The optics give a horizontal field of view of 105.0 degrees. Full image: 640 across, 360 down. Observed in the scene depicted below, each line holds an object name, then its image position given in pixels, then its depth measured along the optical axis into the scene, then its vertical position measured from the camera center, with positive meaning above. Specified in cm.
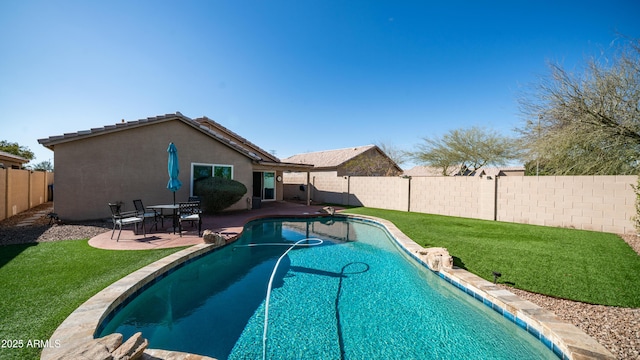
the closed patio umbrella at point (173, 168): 988 +40
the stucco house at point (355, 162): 2712 +215
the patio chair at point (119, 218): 799 -140
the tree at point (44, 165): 4309 +194
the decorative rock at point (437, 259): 615 -201
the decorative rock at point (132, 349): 264 -192
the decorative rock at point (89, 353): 253 -187
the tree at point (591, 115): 890 +275
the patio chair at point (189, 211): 895 -126
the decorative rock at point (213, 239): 779 -194
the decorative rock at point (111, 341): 272 -188
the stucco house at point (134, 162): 1059 +77
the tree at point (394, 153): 3134 +382
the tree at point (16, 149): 2918 +329
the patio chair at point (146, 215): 889 -142
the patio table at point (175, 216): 904 -148
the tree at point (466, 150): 2416 +330
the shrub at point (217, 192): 1300 -72
